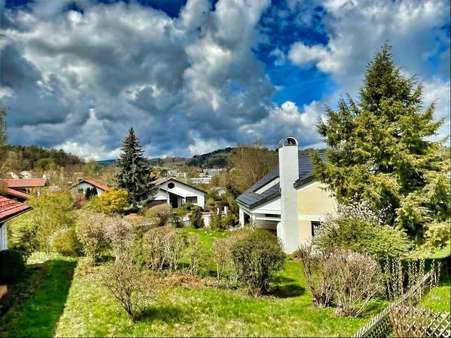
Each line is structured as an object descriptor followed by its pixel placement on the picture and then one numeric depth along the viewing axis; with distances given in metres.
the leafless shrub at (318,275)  11.99
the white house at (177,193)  54.30
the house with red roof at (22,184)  32.59
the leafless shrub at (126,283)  9.75
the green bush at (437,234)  14.14
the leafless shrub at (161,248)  16.41
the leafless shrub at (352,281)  11.25
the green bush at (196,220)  36.94
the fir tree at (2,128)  17.08
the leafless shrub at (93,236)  17.53
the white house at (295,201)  20.92
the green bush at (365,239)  14.04
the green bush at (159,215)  33.56
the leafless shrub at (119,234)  16.74
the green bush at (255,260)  13.54
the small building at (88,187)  57.59
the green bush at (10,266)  14.00
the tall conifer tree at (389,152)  15.20
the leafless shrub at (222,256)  14.60
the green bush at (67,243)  19.94
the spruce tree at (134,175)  45.72
